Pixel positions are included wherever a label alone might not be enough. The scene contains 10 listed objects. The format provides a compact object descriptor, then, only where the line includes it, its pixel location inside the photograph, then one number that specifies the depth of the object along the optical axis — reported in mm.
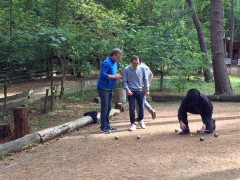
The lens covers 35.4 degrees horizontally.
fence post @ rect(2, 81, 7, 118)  10978
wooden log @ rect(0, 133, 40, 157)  6641
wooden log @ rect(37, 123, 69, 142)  7557
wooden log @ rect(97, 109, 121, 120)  11064
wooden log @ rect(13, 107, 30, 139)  7641
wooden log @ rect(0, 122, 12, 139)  8000
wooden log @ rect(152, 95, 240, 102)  14173
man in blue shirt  7977
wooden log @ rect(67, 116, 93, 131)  8722
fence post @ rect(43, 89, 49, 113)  11555
